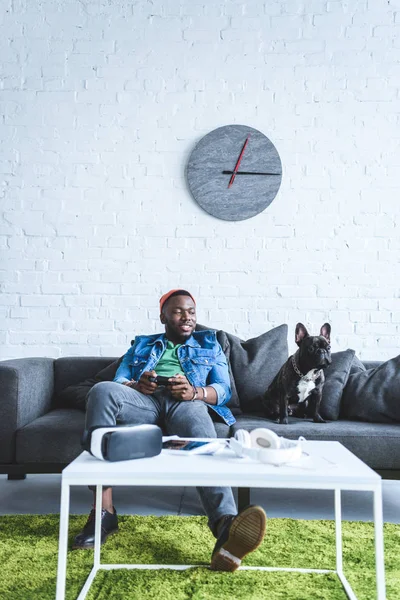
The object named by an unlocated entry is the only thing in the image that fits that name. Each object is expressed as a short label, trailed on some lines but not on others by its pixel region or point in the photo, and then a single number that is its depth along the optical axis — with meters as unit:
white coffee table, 1.44
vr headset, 1.57
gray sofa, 2.59
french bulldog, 2.85
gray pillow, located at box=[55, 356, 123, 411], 3.12
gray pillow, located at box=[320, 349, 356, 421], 2.98
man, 1.82
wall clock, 3.75
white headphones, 1.59
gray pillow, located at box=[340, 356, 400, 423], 2.87
